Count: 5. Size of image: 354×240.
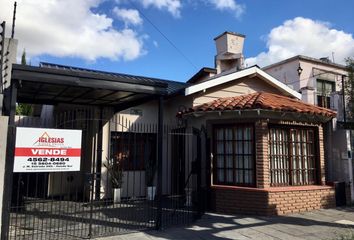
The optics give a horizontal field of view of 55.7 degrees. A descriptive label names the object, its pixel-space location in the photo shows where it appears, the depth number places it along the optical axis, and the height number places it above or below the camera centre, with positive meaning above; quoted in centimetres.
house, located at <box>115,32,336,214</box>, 953 +43
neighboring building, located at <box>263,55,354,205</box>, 1167 +294
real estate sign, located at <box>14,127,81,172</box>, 646 +22
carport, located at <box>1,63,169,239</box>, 621 +178
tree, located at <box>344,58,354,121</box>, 1258 +280
